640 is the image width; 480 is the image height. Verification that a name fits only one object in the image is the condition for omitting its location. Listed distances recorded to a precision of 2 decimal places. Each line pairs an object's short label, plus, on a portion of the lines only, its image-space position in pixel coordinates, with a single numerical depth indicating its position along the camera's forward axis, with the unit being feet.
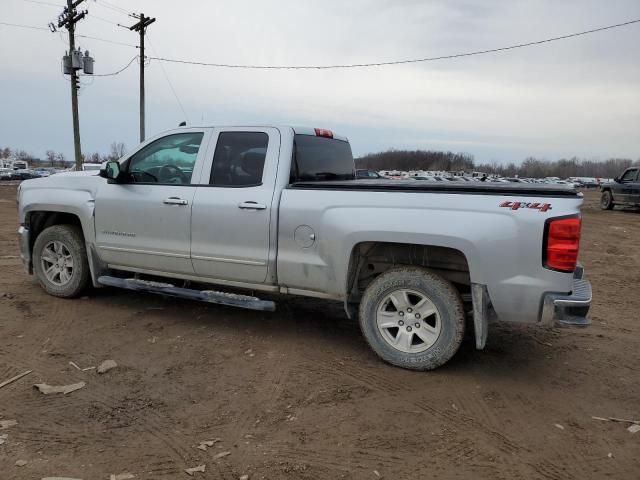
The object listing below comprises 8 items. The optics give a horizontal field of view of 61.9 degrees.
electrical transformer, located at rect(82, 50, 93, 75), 79.20
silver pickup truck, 12.41
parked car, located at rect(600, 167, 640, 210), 72.64
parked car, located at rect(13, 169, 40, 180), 176.30
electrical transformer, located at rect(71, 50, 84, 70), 78.64
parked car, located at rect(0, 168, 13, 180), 172.40
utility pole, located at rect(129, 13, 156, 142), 85.46
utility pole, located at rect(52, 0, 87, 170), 79.22
